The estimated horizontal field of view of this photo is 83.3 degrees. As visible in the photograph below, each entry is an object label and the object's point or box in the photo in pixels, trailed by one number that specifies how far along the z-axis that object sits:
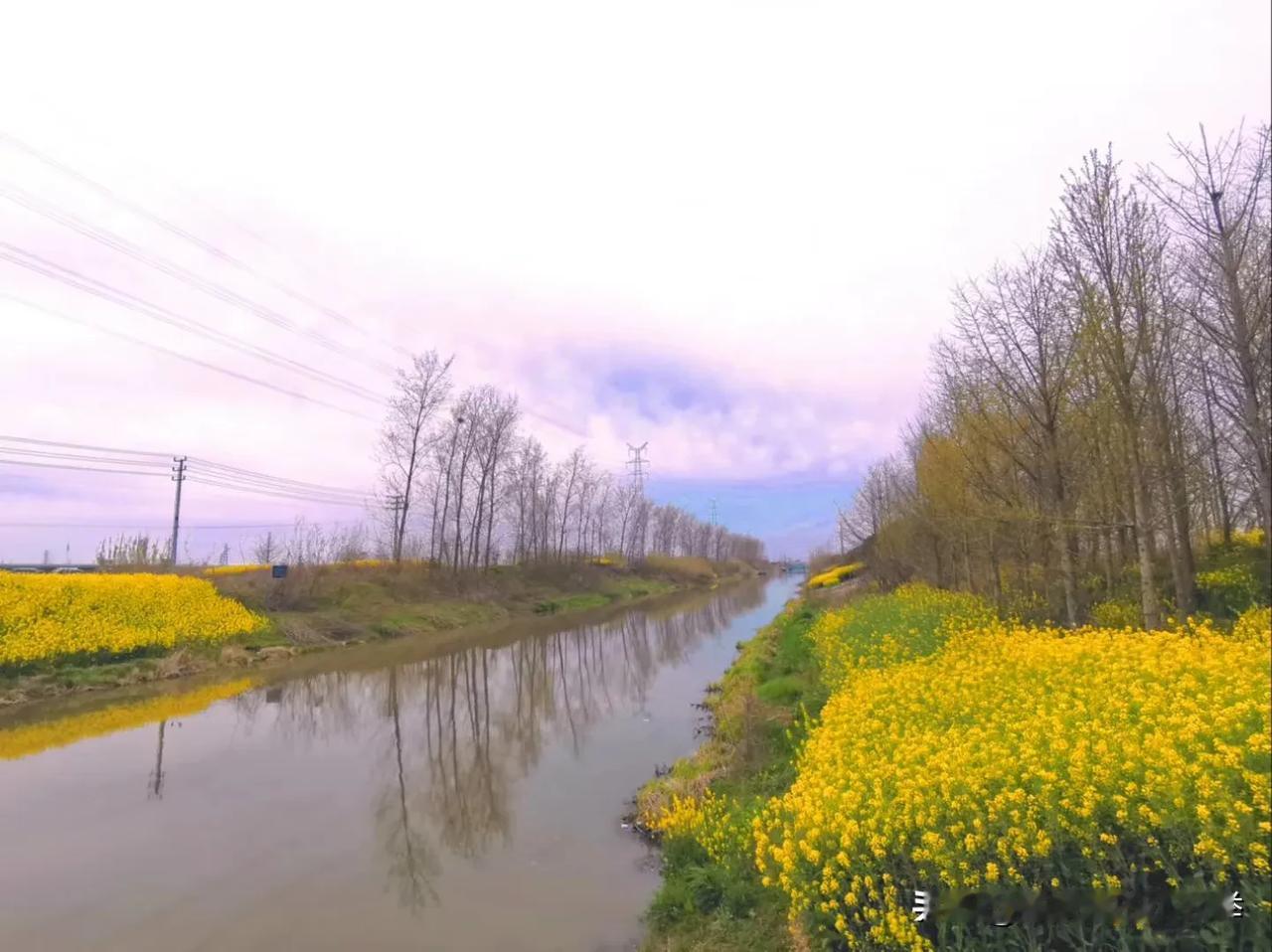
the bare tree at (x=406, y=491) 36.69
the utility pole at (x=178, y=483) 33.71
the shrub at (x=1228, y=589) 7.41
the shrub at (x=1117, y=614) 8.72
